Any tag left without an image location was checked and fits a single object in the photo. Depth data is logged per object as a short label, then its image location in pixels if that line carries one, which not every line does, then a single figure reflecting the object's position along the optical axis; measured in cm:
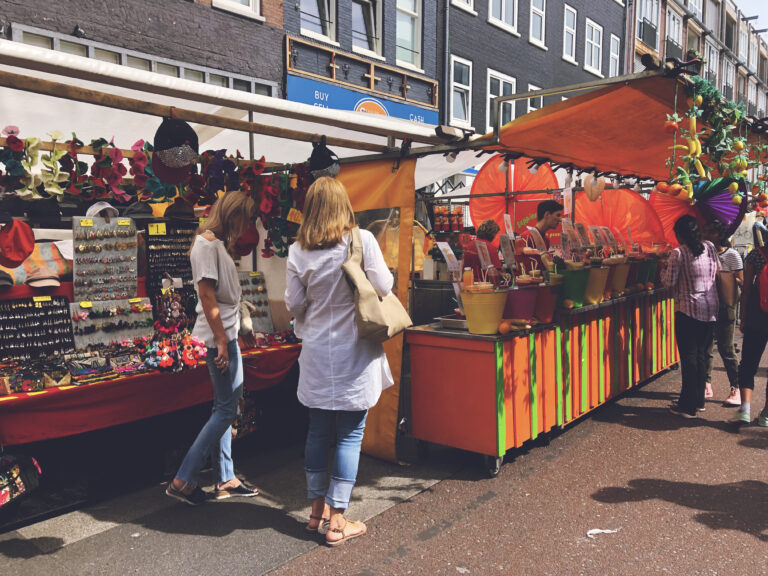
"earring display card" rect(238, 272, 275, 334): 498
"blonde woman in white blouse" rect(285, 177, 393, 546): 306
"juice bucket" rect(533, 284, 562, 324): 452
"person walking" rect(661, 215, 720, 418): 529
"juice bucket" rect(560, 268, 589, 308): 474
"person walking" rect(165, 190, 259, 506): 337
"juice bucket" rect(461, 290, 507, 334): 405
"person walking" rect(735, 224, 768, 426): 508
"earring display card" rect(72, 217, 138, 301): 406
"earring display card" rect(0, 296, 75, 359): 366
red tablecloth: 331
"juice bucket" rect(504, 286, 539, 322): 425
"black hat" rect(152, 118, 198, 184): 376
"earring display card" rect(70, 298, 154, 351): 393
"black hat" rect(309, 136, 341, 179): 464
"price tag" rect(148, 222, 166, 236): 446
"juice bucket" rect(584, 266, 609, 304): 514
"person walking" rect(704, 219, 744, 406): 550
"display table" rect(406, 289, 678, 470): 409
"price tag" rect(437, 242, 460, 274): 430
